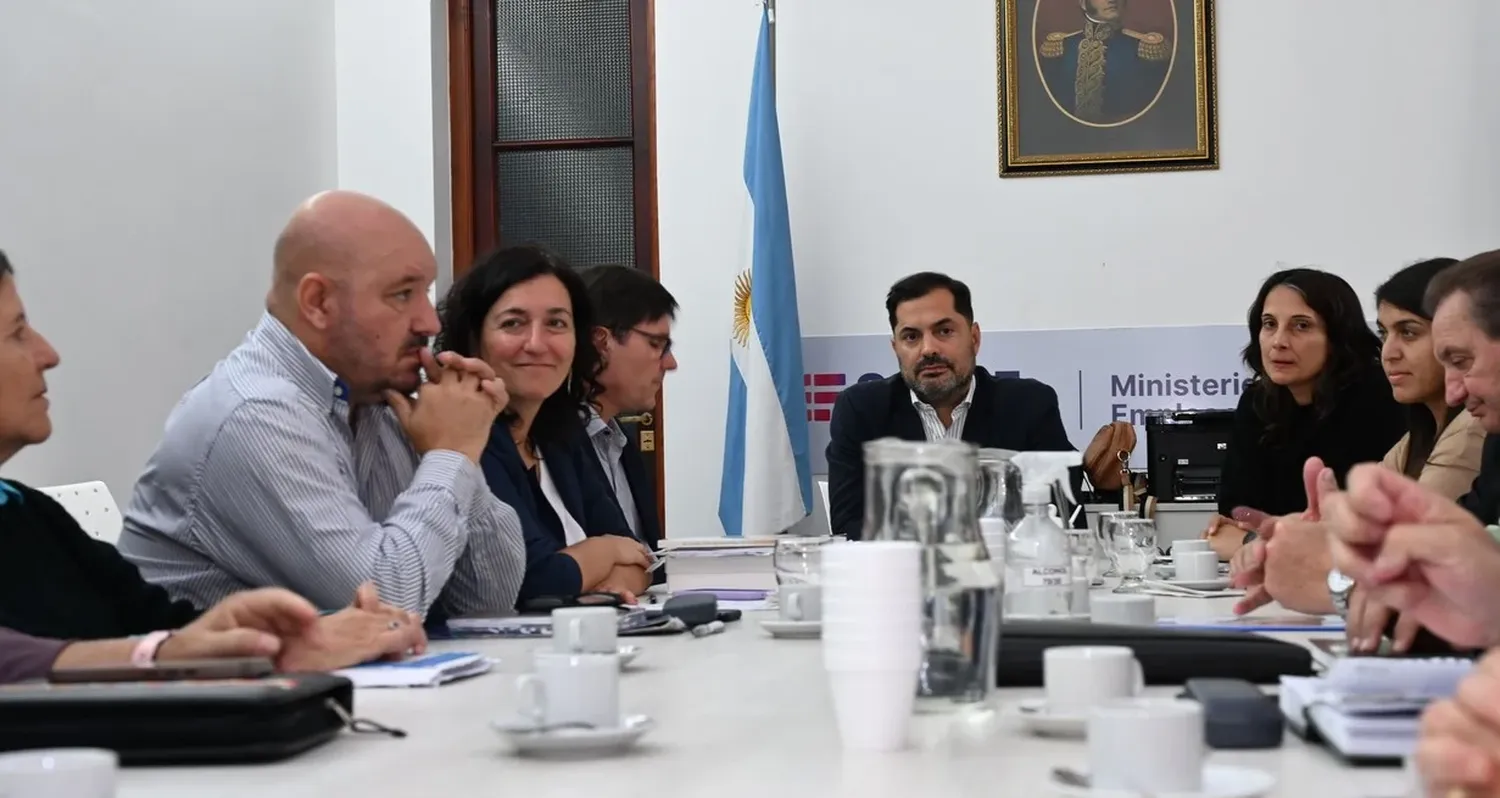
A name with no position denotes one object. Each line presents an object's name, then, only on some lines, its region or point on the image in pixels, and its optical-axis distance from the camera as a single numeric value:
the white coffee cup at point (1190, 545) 3.15
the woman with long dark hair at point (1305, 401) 4.54
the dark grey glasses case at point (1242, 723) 1.19
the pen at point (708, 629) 2.18
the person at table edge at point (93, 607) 1.62
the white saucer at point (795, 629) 2.12
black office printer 5.18
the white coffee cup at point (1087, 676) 1.26
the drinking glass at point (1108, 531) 3.30
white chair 3.28
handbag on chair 5.40
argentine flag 5.61
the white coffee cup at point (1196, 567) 2.95
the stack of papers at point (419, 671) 1.68
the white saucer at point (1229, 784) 0.98
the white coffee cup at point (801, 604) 2.18
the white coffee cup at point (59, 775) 0.94
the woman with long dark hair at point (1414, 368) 3.85
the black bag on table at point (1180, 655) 1.50
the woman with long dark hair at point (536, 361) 3.25
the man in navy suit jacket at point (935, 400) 4.90
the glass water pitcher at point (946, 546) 1.30
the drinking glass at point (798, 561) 2.40
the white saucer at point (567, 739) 1.23
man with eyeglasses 4.01
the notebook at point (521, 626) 2.21
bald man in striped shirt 2.23
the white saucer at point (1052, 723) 1.25
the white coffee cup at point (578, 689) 1.26
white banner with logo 5.62
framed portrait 5.68
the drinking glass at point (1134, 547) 3.17
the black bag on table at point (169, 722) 1.23
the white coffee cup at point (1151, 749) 0.98
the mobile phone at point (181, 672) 1.34
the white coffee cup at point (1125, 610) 2.05
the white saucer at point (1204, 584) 2.84
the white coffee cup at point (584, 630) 1.70
